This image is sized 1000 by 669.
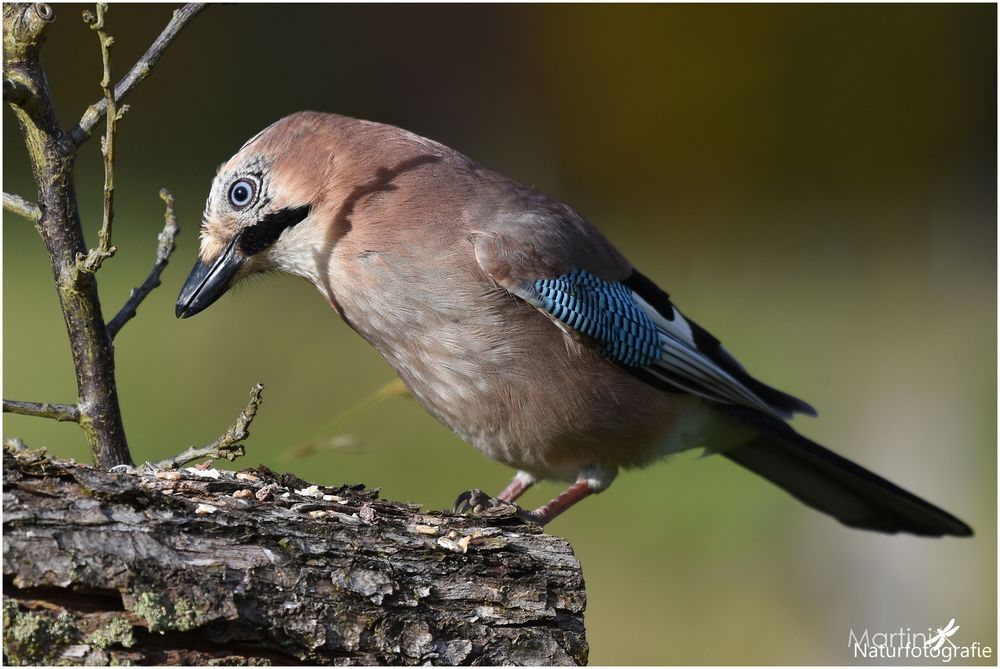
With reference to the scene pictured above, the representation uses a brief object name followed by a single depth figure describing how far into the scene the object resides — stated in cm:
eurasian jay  606
